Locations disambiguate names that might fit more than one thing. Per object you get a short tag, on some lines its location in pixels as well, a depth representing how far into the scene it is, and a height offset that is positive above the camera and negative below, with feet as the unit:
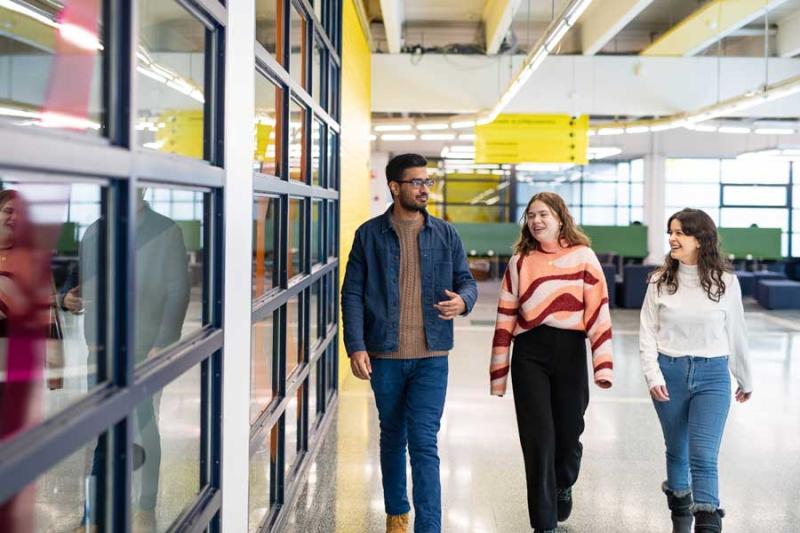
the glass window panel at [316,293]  20.22 -1.47
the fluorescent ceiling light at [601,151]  57.86 +6.13
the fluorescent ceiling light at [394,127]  44.41 +5.77
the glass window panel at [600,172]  77.77 +6.02
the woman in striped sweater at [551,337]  12.07 -1.52
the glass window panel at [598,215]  78.48 +1.95
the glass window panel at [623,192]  77.56 +4.09
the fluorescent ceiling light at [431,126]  43.20 +5.72
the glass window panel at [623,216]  77.97 +1.89
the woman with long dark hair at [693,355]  11.90 -1.73
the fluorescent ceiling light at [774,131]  44.25 +5.88
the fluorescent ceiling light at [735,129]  46.67 +6.19
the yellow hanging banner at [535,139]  43.60 +5.12
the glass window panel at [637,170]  75.97 +6.13
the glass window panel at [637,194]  76.69 +3.94
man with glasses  11.80 -1.22
